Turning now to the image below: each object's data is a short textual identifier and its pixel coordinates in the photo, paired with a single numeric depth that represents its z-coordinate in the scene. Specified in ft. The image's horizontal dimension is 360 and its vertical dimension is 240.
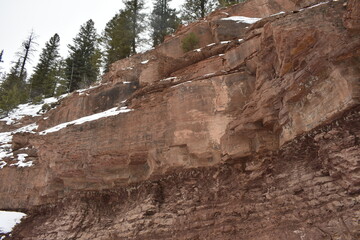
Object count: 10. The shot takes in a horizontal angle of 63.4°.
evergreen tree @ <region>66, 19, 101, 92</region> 123.54
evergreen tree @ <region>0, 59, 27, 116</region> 108.47
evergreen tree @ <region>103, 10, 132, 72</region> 92.90
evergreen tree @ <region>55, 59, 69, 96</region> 116.53
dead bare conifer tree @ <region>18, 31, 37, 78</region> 144.37
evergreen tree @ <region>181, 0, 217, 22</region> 88.94
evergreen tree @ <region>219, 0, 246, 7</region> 79.17
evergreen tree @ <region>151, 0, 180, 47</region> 94.84
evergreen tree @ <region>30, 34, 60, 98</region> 131.85
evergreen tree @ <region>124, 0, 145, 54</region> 94.63
